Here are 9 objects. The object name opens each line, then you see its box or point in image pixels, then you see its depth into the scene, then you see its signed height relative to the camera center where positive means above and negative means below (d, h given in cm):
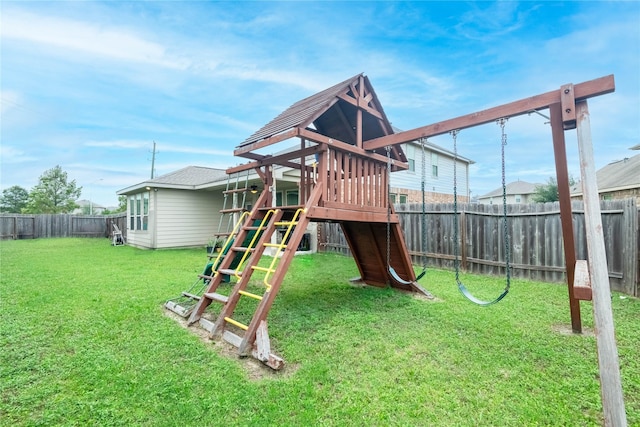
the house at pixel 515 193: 3375 +355
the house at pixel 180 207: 1179 +104
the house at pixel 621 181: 1248 +178
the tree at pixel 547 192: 1791 +185
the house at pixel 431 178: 1405 +247
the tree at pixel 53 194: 2902 +418
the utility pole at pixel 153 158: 2633 +664
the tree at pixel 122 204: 3341 +342
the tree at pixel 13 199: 3894 +495
